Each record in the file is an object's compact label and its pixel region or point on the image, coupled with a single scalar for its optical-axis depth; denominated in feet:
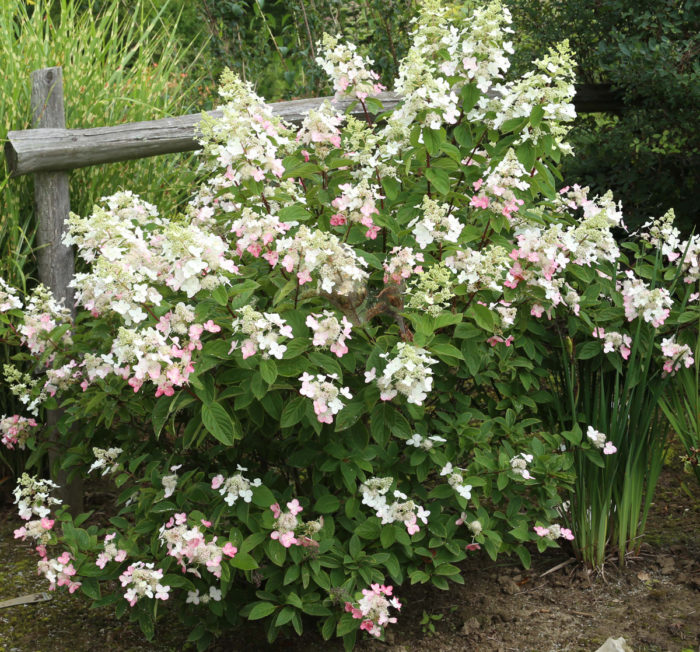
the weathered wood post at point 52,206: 10.00
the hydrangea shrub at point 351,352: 6.40
